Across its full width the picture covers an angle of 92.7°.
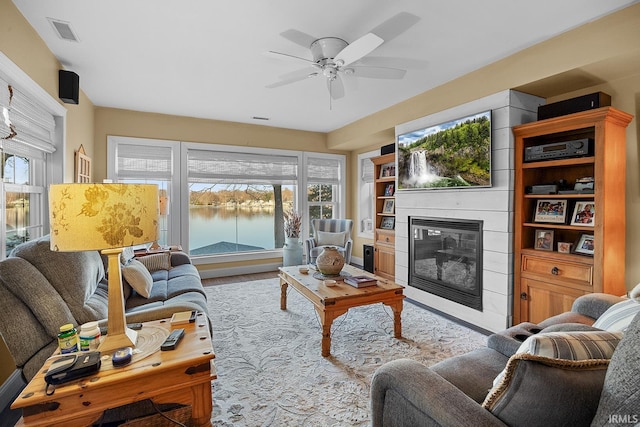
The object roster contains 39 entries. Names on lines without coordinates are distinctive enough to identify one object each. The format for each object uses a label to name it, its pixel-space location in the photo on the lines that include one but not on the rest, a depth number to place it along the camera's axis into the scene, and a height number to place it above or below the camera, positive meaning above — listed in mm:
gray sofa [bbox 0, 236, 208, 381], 1478 -506
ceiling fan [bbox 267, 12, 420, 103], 2203 +1232
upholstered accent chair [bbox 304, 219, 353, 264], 4930 -474
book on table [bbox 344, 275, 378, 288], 2814 -675
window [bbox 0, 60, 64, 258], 2129 +471
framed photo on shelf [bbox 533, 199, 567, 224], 2697 -10
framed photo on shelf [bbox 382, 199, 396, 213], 4873 +58
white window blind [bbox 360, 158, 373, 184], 5923 +758
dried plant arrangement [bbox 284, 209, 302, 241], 5469 -265
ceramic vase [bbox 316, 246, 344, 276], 3108 -546
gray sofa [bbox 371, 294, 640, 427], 741 -514
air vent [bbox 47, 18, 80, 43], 2314 +1417
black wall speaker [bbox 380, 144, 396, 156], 4636 +934
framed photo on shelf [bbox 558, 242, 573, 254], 2672 -330
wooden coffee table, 2510 -760
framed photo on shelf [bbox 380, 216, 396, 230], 4863 -215
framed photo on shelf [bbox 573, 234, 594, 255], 2548 -296
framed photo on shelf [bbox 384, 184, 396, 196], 4812 +324
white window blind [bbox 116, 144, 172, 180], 4602 +735
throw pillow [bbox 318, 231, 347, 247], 5215 -507
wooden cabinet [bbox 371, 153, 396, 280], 4605 -105
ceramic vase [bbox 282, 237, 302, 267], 5332 -747
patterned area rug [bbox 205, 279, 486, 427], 1884 -1209
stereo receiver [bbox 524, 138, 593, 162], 2496 +517
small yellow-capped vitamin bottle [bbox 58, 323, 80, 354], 1341 -583
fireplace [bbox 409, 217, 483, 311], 3229 -568
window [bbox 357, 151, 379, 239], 5996 +270
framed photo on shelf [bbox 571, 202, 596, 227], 2510 -34
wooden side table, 1133 -726
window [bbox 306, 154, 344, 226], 6000 +470
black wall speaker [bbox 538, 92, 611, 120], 2480 +897
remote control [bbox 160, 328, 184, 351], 1417 -633
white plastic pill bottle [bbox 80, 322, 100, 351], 1388 -588
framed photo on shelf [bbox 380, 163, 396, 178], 4727 +625
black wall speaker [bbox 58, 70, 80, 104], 2924 +1189
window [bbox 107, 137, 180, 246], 4535 +658
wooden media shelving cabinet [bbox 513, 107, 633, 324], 2371 -57
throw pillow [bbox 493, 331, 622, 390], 841 -389
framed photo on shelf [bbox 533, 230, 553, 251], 2797 -283
